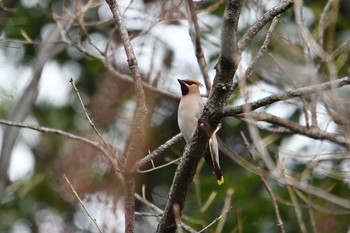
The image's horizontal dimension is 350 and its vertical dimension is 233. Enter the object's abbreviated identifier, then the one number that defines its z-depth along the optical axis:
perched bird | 11.93
